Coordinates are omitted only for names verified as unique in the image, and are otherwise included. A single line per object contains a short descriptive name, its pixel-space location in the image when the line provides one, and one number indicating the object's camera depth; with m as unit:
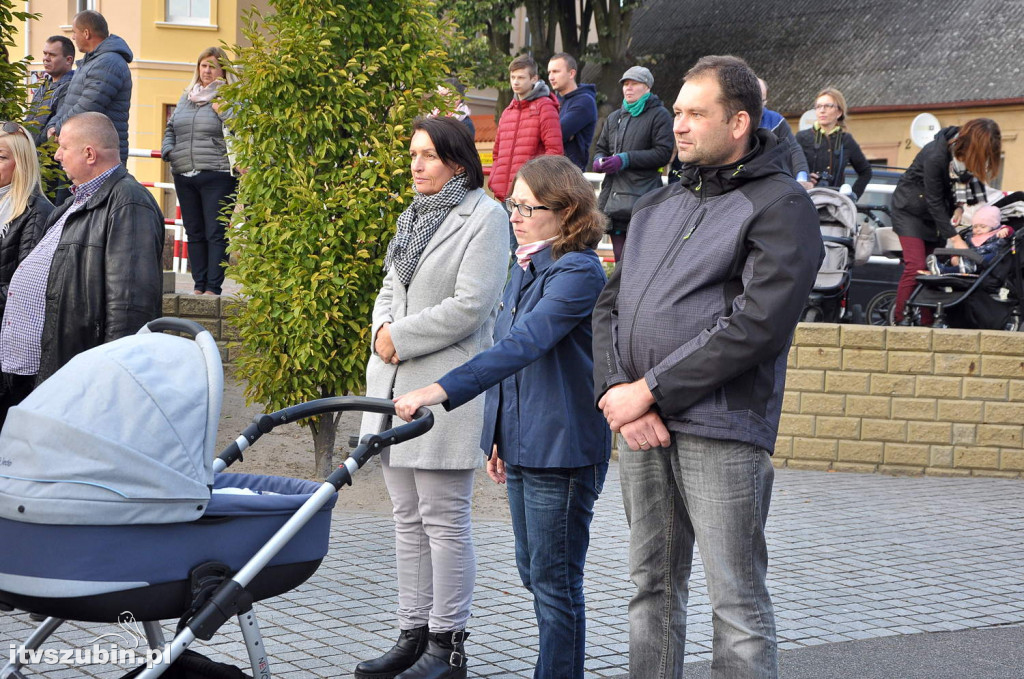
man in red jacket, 10.80
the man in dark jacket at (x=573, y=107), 11.48
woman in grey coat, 4.86
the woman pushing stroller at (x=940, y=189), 10.19
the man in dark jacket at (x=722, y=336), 3.66
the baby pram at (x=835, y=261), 10.93
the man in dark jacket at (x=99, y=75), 10.07
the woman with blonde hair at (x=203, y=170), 10.95
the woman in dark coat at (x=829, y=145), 11.94
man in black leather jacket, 5.51
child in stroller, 10.15
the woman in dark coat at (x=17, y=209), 6.20
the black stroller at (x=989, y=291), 10.05
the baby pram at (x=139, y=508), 3.24
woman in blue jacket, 4.37
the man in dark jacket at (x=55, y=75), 10.49
